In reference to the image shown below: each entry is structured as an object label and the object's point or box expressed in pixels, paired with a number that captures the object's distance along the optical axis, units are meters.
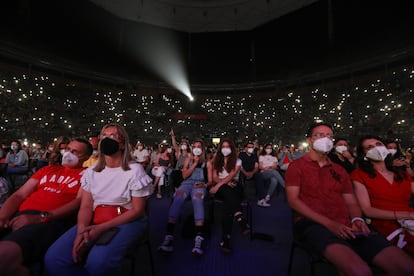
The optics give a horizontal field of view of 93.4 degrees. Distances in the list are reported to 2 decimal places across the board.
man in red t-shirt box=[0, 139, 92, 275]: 1.38
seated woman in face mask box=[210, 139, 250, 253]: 2.75
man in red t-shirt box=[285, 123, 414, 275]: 1.37
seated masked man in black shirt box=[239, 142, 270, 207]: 5.18
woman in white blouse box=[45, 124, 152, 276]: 1.42
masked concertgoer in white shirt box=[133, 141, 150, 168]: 7.48
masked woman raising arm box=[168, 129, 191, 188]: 4.14
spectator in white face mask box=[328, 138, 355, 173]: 3.35
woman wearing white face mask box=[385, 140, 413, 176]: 3.32
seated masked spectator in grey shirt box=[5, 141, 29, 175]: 5.47
